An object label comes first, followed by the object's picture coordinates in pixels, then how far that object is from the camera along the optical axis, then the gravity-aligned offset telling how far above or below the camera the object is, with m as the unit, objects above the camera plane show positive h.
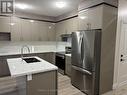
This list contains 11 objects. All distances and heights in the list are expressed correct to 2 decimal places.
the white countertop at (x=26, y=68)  1.72 -0.50
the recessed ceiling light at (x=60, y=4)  3.04 +1.18
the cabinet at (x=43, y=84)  1.82 -0.79
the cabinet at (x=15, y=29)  3.93 +0.50
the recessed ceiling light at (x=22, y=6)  3.29 +1.20
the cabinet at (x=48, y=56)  4.53 -0.65
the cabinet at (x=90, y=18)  2.44 +0.64
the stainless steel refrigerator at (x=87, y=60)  2.40 -0.44
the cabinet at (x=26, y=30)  4.18 +0.50
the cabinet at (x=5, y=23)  3.70 +0.68
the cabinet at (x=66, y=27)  3.74 +0.65
